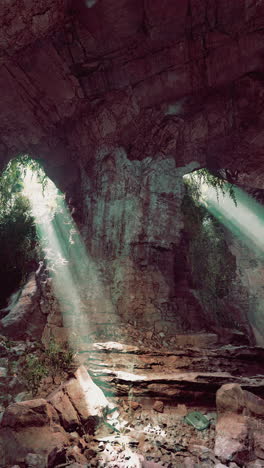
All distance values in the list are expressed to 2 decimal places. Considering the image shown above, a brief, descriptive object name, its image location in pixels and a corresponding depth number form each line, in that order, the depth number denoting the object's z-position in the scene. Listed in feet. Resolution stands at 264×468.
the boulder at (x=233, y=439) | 7.48
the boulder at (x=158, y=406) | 10.63
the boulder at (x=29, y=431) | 7.08
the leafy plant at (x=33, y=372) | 10.84
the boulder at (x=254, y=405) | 9.42
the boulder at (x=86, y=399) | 8.88
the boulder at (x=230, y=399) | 9.21
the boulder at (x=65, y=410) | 8.64
